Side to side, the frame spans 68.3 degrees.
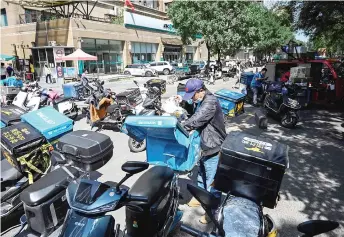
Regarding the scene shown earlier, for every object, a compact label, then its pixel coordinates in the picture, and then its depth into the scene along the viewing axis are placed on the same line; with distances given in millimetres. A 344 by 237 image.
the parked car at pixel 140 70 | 28041
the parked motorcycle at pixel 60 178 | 2658
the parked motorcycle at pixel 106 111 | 7272
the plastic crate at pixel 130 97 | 7281
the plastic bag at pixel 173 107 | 5102
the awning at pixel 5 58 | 21991
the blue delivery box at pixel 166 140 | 3564
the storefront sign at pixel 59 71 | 21792
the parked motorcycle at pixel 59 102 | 7875
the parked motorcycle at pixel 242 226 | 1764
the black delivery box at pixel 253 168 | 2506
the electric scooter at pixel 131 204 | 1972
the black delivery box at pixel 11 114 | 4449
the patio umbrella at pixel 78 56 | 19719
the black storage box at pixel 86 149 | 3271
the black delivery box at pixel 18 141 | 3324
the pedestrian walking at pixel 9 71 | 18062
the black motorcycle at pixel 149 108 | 6012
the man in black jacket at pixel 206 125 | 3295
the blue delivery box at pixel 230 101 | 7672
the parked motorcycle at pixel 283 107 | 7723
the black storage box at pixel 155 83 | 9445
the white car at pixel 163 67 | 29431
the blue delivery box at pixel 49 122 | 3801
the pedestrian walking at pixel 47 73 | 22219
